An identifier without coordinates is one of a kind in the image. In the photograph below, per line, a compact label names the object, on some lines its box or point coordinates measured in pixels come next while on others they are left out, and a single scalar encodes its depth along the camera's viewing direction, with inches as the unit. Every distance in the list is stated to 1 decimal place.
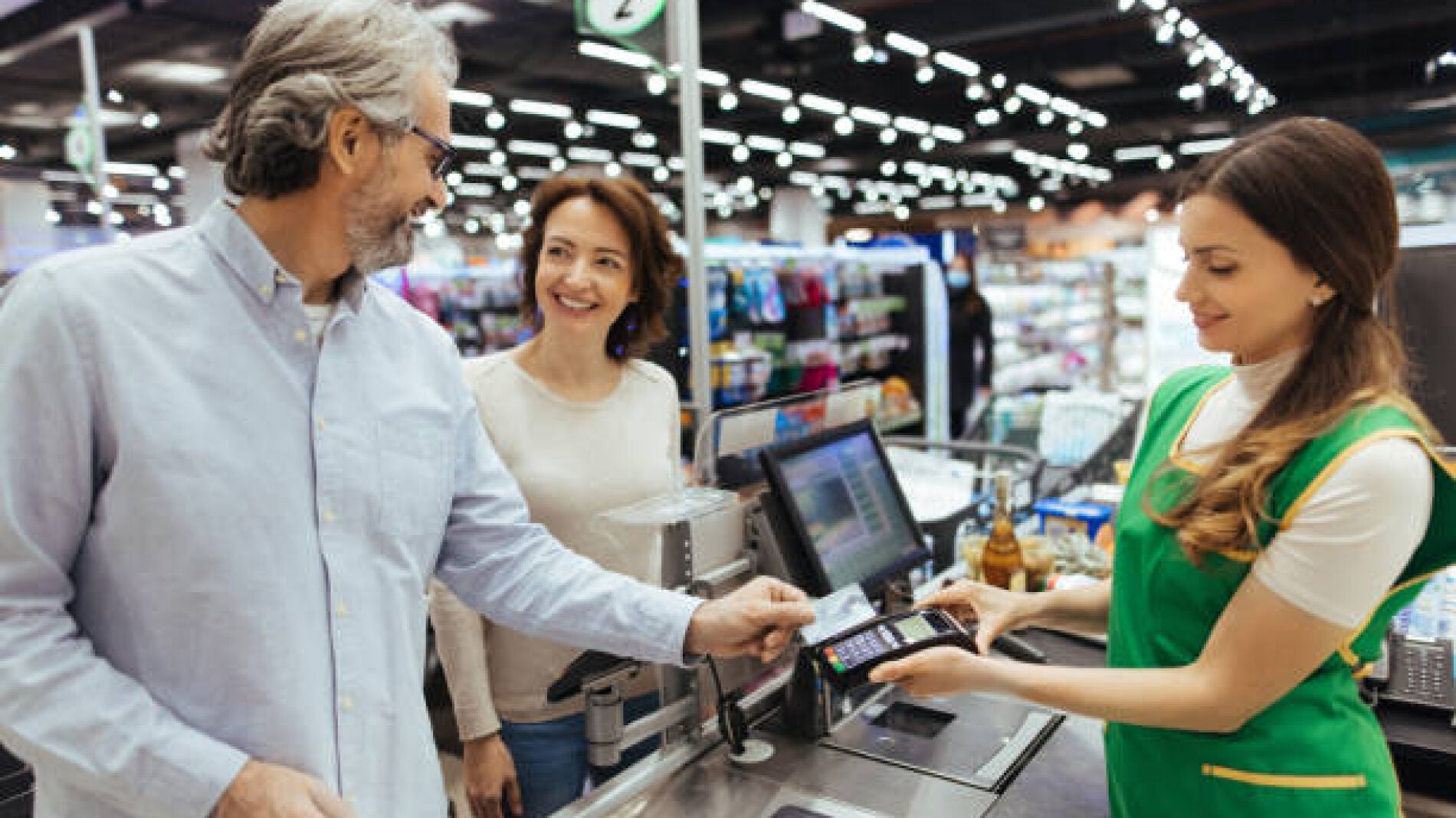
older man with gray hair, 37.3
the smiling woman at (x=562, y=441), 68.9
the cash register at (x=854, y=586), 64.1
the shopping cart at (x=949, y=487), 111.5
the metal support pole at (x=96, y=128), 203.5
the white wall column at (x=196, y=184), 390.3
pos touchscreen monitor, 64.9
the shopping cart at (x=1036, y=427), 193.8
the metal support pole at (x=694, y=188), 99.3
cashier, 42.4
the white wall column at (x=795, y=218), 818.8
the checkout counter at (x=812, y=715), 57.5
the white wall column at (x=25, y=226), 231.0
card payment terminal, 52.8
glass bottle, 84.9
